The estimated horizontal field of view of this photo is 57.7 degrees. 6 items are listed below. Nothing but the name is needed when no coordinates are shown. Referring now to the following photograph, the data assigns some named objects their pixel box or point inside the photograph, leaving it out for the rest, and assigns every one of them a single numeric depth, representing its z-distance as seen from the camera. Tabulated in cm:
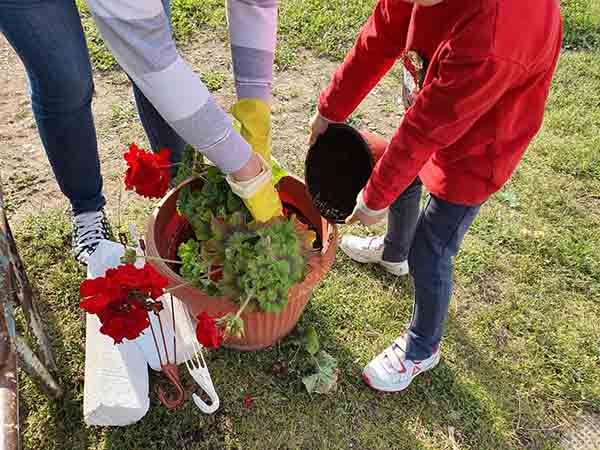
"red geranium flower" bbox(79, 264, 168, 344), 117
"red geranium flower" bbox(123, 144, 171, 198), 155
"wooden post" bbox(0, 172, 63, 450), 111
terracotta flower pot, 158
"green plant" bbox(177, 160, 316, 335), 140
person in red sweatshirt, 121
